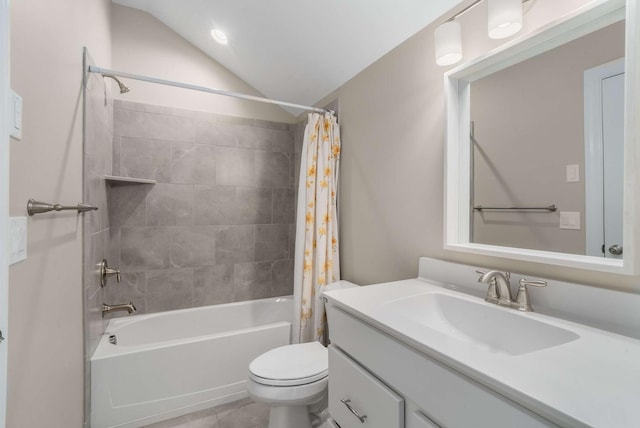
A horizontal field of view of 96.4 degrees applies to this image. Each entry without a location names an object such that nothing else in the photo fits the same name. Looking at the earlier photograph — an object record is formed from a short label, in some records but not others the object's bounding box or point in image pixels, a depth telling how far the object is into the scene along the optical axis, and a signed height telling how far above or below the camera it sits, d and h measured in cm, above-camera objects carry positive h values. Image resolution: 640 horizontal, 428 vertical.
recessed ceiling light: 219 +140
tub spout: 192 -63
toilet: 137 -82
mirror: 85 +24
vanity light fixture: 99 +70
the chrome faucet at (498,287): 101 -27
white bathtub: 165 -97
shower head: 185 +82
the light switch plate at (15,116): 77 +28
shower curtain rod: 162 +83
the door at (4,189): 68 +7
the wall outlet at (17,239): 78 -7
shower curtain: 203 -9
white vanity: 52 -35
